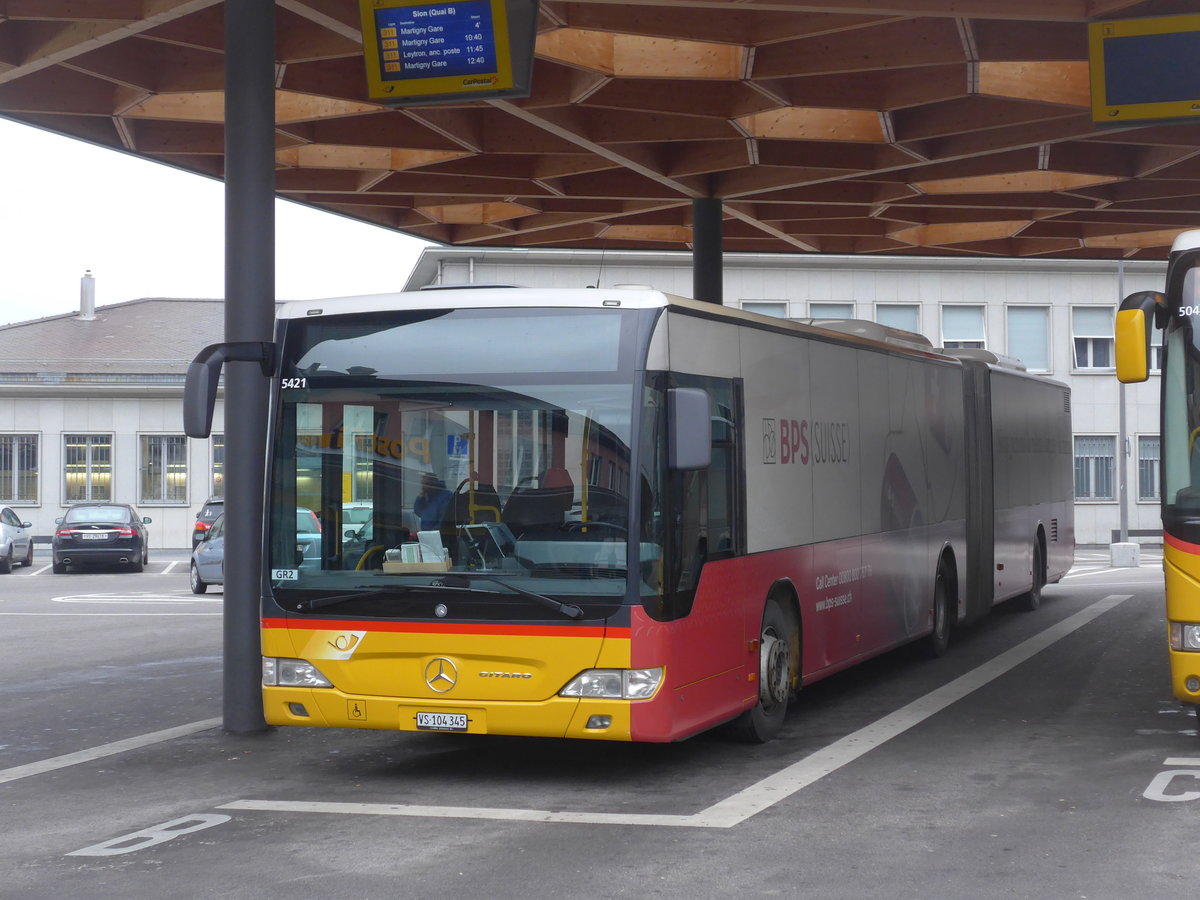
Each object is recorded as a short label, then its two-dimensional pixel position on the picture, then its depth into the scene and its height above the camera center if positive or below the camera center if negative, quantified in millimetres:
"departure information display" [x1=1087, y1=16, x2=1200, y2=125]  12016 +3173
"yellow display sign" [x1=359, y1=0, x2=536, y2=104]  11234 +3149
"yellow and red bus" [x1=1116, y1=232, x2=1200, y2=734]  9375 +339
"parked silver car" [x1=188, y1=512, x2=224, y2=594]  27739 -1356
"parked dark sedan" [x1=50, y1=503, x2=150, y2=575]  35188 -1164
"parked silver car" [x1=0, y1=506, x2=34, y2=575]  36562 -1342
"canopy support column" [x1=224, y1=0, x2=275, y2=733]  11102 +1149
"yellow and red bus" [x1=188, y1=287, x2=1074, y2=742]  8523 -194
